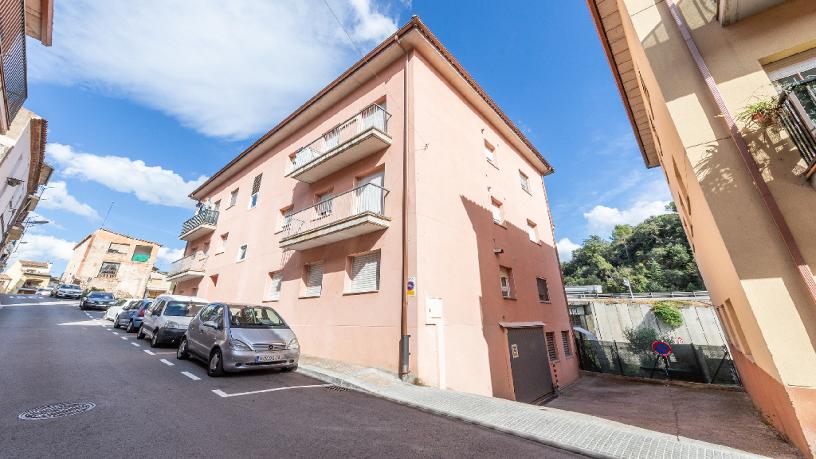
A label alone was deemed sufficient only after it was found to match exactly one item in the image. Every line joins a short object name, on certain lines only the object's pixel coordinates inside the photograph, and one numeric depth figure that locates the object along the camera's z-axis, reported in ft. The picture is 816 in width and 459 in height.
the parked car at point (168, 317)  32.14
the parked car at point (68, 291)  105.50
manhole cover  12.11
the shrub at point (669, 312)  56.70
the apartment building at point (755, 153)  11.84
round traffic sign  39.50
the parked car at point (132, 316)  44.50
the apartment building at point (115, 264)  127.34
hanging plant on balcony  13.41
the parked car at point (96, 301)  76.33
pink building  26.27
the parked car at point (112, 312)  58.84
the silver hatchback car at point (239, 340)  20.66
